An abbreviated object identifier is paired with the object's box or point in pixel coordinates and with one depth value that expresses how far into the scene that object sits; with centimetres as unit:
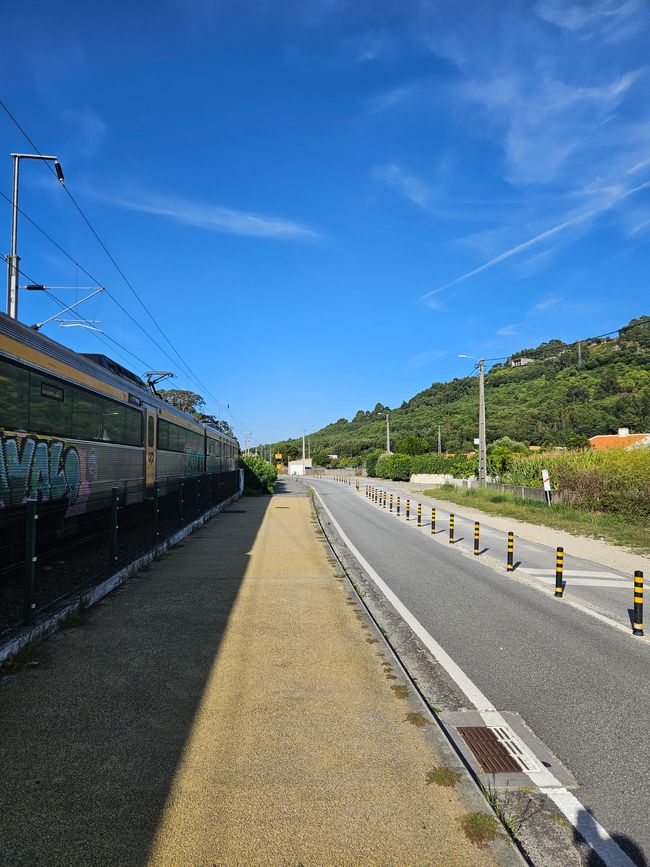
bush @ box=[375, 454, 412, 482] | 6688
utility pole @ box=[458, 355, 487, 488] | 3403
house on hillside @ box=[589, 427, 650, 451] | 4675
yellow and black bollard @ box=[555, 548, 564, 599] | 926
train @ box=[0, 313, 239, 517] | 875
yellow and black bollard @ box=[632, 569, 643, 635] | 715
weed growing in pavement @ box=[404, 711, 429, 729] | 441
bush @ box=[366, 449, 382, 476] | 8224
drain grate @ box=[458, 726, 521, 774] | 388
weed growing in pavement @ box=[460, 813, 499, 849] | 305
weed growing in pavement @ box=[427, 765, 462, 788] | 359
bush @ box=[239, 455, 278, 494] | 4219
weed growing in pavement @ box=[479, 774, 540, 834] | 329
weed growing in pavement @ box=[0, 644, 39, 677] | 522
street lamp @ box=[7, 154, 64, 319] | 1653
